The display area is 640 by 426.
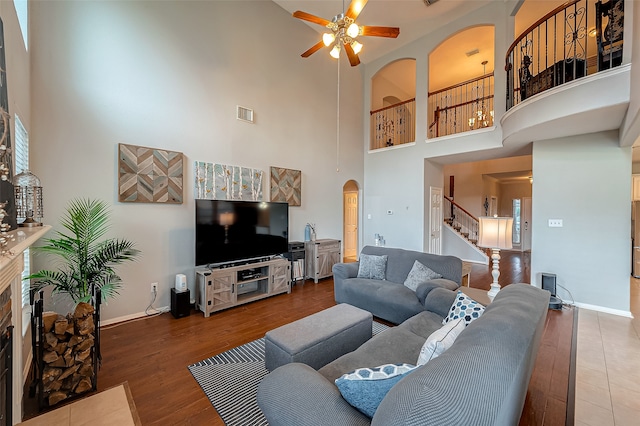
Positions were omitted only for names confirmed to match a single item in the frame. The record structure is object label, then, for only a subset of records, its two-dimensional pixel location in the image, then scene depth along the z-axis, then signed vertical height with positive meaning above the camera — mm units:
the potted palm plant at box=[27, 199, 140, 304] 2283 -448
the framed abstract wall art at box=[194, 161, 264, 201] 4047 +469
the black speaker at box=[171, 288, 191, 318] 3521 -1230
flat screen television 3732 -295
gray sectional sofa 783 -572
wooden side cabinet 5281 -922
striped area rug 1889 -1430
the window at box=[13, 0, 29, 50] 2565 +1892
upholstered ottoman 2025 -1023
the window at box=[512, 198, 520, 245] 9688 -245
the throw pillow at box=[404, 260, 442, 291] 3289 -785
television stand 3627 -1083
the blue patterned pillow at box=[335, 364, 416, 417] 1104 -732
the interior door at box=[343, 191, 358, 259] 8148 -407
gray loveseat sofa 3051 -952
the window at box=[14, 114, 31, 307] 2303 +501
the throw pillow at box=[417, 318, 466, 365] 1340 -671
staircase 7948 -258
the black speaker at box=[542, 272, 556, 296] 4062 -1068
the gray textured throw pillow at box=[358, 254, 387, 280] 3816 -802
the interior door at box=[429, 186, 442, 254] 6203 -194
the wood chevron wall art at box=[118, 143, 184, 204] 3381 +476
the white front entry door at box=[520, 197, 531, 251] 9414 -429
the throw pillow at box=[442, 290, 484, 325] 1973 -739
